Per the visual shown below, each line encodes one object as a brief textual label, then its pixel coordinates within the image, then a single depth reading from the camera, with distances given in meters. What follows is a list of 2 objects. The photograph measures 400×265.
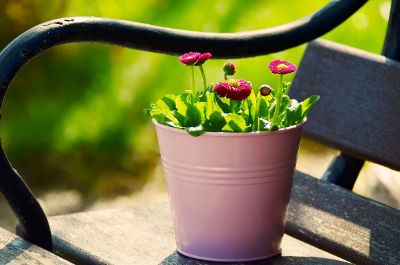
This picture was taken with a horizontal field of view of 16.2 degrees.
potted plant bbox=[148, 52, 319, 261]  1.16
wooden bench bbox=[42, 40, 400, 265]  1.24
